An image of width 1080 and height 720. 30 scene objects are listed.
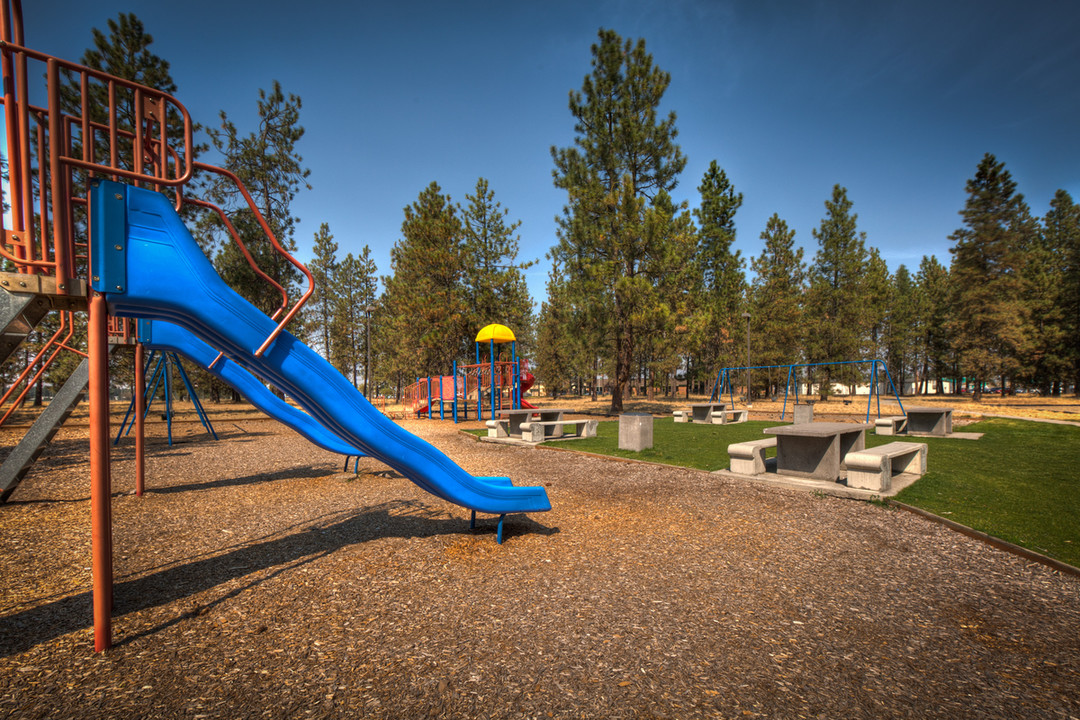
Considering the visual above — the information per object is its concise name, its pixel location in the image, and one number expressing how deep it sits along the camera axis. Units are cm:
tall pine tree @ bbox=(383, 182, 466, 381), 2625
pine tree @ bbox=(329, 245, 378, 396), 4469
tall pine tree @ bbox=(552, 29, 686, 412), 2061
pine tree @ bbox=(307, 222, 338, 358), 4225
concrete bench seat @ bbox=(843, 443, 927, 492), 656
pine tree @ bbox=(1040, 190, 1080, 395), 3434
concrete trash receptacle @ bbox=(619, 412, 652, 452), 1070
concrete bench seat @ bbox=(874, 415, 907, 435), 1382
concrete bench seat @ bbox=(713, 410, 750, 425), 1873
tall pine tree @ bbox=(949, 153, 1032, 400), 3294
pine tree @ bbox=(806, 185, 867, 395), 3753
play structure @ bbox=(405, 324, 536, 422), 2045
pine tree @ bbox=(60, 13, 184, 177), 1561
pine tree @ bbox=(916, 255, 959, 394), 4434
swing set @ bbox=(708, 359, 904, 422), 1488
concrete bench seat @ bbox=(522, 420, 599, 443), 1339
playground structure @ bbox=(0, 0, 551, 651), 291
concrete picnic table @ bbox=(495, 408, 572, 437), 1363
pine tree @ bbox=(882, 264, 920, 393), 4612
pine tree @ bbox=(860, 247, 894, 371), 3775
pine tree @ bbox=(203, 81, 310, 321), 2139
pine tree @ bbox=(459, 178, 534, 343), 2831
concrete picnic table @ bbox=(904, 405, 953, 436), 1342
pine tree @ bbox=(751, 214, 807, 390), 3791
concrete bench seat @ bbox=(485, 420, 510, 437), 1338
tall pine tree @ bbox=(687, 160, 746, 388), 3684
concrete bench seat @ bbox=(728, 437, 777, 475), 775
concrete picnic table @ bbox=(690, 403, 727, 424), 1922
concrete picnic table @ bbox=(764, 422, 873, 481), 730
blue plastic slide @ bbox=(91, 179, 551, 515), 308
